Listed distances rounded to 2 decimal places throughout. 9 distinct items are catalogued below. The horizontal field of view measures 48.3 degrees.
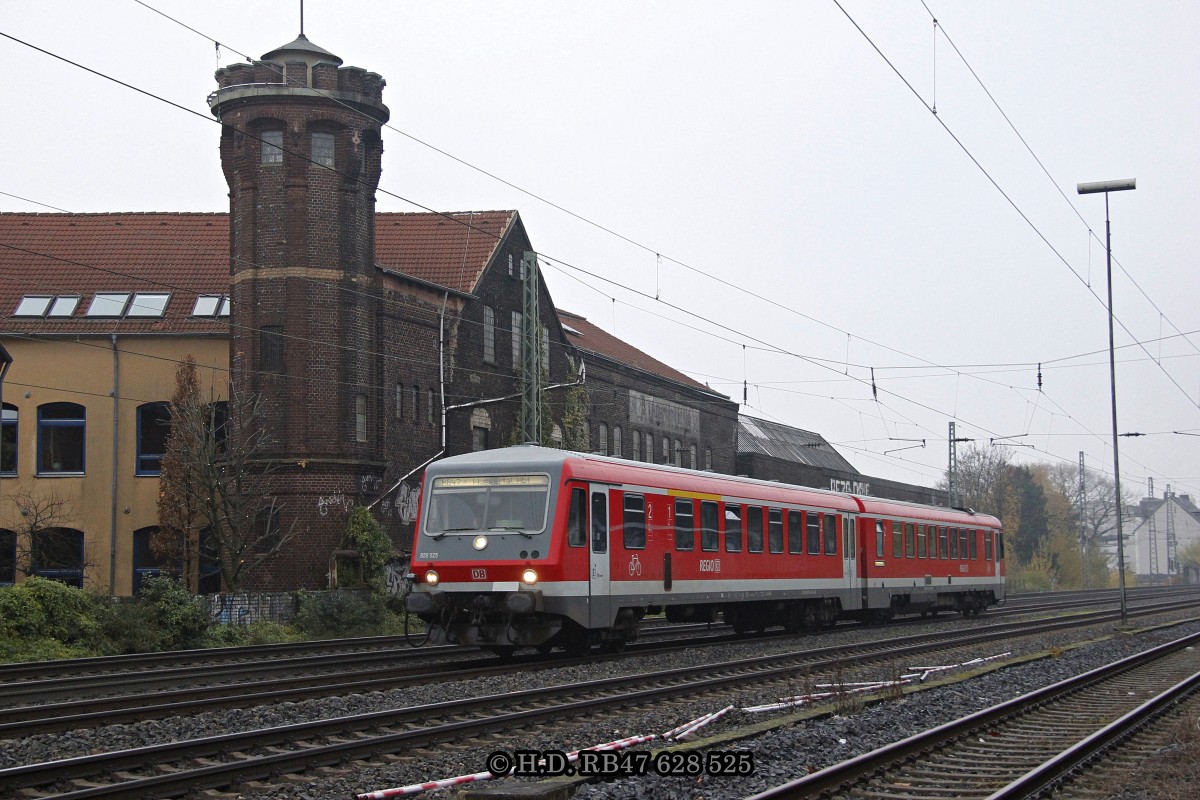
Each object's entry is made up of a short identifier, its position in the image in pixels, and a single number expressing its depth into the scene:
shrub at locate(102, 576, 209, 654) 23.95
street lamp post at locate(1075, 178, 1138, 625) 28.45
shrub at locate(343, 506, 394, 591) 33.22
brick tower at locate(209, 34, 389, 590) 33.69
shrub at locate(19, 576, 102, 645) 23.17
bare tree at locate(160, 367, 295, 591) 31.50
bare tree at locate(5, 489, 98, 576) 35.16
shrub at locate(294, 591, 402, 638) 29.00
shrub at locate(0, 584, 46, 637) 22.45
